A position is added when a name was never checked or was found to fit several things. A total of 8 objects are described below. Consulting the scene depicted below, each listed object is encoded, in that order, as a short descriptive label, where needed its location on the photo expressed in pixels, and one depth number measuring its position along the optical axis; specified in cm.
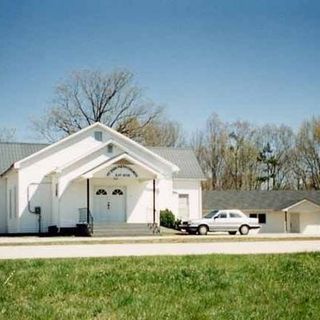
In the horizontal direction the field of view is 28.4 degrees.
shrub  4350
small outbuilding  5903
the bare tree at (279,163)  8031
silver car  4119
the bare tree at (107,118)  6806
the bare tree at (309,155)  7706
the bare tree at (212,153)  7938
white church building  3984
